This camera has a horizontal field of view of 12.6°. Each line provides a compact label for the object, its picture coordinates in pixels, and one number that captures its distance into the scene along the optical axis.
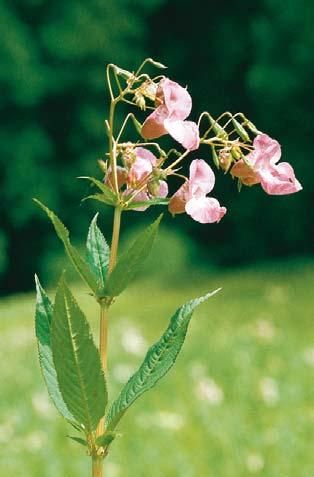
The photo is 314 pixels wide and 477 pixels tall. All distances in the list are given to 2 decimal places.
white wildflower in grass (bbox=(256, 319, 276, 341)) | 6.54
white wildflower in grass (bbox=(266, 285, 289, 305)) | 9.52
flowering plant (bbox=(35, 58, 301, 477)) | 1.05
